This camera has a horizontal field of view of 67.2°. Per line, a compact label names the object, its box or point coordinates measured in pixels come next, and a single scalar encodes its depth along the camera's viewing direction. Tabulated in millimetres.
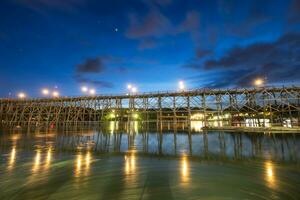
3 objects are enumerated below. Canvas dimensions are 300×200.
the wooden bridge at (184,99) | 32203
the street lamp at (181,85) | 40069
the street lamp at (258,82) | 39100
